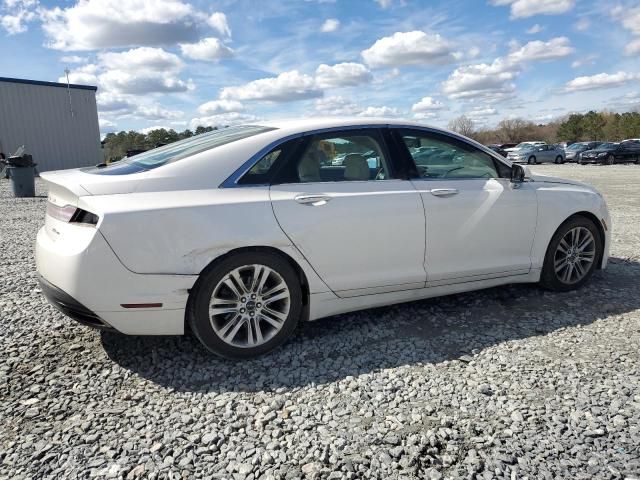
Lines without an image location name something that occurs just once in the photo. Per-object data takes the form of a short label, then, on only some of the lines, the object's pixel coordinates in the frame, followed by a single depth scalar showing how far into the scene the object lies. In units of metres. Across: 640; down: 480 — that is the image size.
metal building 24.23
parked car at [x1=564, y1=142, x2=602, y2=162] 33.60
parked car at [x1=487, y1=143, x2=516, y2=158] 39.19
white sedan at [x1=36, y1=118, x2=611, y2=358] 2.87
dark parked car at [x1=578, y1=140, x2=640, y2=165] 30.48
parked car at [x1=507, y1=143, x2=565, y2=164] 33.22
